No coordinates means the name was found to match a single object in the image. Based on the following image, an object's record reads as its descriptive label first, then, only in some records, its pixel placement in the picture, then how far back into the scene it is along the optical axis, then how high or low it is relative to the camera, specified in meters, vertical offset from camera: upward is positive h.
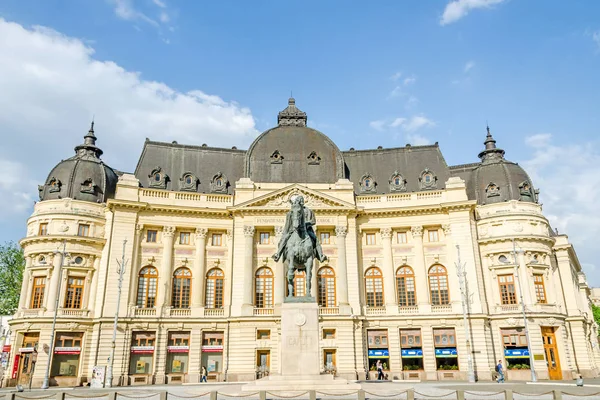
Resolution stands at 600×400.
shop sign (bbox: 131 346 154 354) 44.53 +0.06
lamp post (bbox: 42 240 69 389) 39.98 +3.16
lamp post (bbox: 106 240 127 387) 41.81 +1.14
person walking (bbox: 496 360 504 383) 41.06 -2.33
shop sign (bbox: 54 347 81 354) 43.54 +0.07
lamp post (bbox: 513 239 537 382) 40.80 +2.54
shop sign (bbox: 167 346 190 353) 45.47 +0.03
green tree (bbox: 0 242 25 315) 62.38 +9.43
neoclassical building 44.91 +7.23
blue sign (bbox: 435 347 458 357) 45.78 -0.58
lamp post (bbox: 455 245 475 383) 42.16 +4.21
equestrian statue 24.11 +5.06
